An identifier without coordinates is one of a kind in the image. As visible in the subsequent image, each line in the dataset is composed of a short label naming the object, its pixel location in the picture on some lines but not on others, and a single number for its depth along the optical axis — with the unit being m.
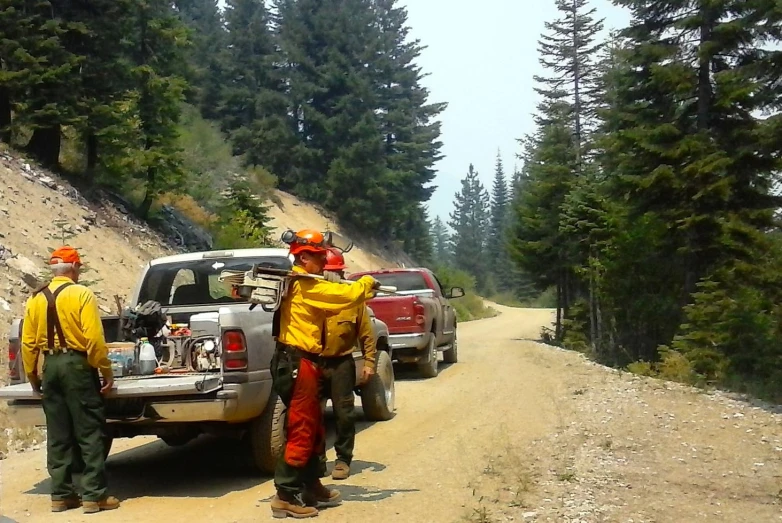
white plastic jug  7.02
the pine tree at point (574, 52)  46.97
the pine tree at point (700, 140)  17.09
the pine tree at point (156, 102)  23.55
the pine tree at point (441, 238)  177.85
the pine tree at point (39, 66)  19.86
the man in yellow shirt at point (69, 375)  6.29
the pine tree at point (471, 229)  120.62
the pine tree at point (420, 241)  60.33
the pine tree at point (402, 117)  55.88
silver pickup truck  6.48
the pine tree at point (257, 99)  51.25
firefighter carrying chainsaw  5.98
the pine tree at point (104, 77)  21.45
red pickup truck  13.78
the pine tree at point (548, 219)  36.22
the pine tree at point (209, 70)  54.42
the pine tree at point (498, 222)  112.68
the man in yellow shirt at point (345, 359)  6.19
